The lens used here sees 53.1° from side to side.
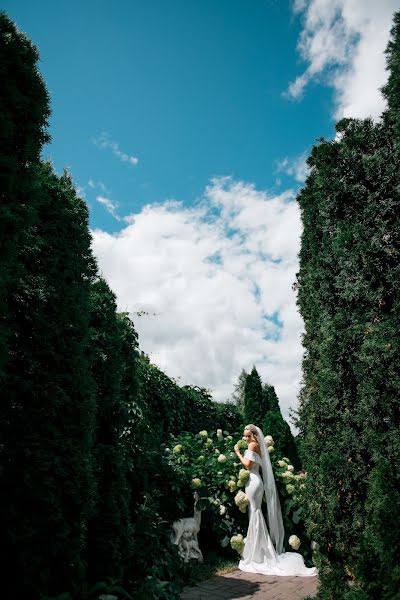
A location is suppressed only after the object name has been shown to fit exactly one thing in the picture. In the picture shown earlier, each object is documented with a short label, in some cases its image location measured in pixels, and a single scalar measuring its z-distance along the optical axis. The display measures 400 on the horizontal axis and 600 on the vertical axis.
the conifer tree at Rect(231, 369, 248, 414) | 41.81
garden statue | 6.51
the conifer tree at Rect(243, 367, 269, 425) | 15.97
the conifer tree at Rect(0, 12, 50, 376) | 2.58
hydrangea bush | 7.11
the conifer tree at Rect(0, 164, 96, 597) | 3.04
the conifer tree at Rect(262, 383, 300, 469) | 12.23
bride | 6.39
